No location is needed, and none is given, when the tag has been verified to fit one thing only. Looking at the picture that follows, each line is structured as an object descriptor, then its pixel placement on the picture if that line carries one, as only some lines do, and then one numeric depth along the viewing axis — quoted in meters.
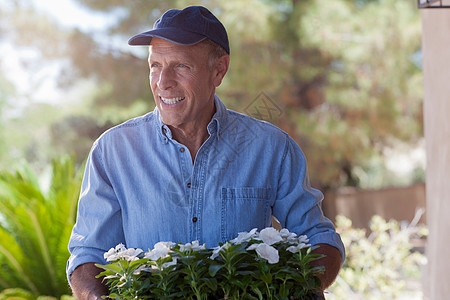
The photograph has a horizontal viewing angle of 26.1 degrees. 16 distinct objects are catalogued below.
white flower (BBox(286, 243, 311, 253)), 1.83
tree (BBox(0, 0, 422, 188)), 9.23
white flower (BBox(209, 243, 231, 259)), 1.78
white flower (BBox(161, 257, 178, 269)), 1.77
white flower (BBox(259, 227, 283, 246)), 1.82
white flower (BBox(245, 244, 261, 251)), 1.78
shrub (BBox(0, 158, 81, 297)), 5.07
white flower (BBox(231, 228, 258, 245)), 1.82
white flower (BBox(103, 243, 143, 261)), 1.80
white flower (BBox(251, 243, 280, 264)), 1.76
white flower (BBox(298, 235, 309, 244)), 1.88
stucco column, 3.22
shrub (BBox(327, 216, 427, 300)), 5.68
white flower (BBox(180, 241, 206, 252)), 1.80
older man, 2.00
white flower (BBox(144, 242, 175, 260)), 1.78
